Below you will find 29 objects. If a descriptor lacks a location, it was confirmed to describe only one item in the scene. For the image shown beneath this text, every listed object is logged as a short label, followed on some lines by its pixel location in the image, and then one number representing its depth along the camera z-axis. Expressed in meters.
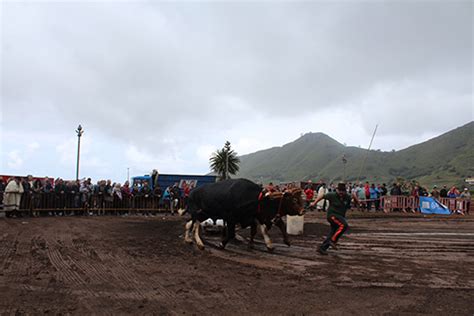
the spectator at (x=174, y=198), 25.17
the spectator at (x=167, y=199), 25.52
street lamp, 29.72
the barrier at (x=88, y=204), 21.12
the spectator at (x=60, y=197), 22.03
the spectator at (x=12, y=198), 19.59
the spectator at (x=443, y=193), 27.75
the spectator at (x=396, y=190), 27.12
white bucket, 13.80
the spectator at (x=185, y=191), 26.04
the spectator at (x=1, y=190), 21.45
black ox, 10.70
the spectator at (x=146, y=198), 24.88
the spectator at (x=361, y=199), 26.53
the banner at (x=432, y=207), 25.73
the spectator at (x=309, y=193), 25.08
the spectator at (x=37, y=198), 21.09
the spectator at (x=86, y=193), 22.77
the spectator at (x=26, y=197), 20.67
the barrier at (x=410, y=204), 26.27
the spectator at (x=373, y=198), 26.73
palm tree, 72.50
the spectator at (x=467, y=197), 26.42
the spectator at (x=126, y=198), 24.27
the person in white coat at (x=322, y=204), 25.75
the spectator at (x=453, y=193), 27.28
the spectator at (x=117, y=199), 23.89
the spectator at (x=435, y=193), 27.41
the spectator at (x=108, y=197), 23.41
